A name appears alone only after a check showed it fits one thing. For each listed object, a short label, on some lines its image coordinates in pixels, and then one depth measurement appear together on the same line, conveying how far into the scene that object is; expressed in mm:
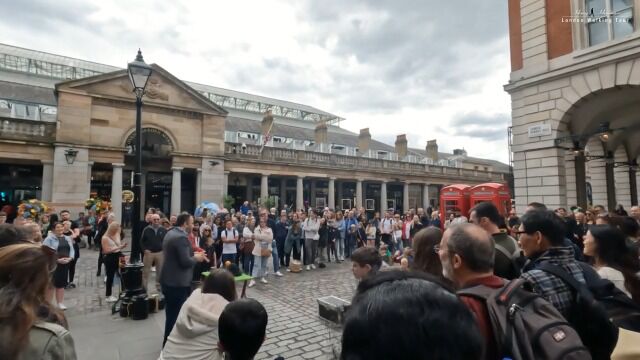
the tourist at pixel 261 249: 9281
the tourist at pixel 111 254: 7342
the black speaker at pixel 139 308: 6090
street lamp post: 6770
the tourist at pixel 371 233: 13711
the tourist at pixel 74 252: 7727
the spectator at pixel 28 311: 1580
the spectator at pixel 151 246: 8008
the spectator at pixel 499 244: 3137
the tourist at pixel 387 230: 13445
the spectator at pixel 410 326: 762
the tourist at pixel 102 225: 10368
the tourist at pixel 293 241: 11359
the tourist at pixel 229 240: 9555
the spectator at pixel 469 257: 1883
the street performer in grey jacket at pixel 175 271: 5047
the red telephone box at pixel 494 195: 18812
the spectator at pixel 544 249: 2104
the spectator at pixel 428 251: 2809
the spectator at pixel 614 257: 2664
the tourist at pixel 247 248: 9734
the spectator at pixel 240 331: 2197
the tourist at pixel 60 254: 6332
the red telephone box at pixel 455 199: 20359
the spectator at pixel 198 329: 2906
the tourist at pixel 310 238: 11383
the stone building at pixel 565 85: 10062
